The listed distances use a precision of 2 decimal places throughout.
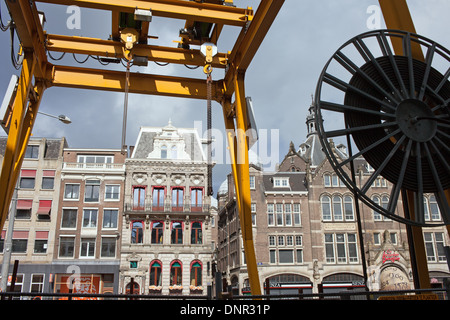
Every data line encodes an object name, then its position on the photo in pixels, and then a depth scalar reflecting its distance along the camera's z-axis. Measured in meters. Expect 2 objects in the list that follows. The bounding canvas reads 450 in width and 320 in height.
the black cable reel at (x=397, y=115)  7.29
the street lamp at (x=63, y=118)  16.12
